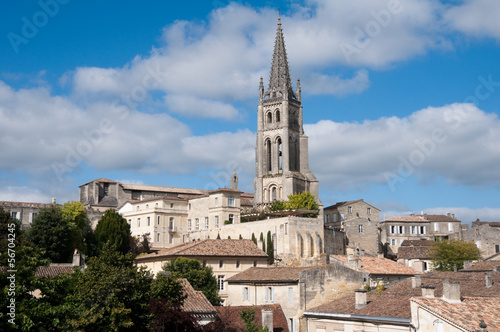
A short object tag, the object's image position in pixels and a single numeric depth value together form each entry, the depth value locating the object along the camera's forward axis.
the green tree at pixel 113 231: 70.12
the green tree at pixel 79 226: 64.75
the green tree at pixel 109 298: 22.16
